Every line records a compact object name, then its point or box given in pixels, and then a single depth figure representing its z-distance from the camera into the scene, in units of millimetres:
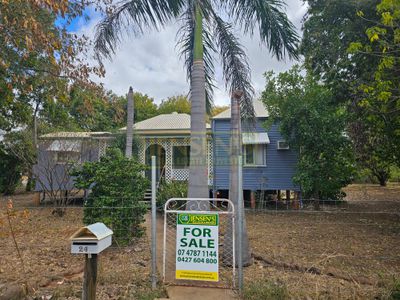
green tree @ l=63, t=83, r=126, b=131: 4888
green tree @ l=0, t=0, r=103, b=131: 3966
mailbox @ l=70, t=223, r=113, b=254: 2775
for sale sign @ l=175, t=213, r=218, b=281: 3766
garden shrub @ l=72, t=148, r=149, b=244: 5809
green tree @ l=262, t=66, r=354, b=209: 10234
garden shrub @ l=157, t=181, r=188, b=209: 10275
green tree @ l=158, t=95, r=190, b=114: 31094
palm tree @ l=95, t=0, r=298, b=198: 5648
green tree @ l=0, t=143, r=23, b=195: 16984
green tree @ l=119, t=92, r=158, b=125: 29453
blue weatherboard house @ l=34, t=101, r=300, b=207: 11820
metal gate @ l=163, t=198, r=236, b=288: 3836
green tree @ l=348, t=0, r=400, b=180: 4941
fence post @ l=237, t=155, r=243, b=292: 3676
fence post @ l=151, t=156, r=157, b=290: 3775
